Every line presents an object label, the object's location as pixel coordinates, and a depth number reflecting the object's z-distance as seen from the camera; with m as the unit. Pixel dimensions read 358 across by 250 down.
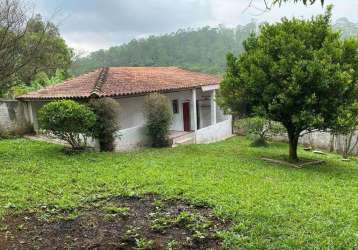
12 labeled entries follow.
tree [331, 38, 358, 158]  11.51
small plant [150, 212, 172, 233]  5.64
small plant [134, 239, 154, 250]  4.95
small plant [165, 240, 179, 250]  4.98
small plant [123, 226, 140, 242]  5.24
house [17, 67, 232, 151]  16.16
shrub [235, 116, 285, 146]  17.42
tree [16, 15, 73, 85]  11.55
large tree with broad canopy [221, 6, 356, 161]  11.28
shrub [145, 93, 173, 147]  16.50
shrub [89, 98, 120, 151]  14.02
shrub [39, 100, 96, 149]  12.89
